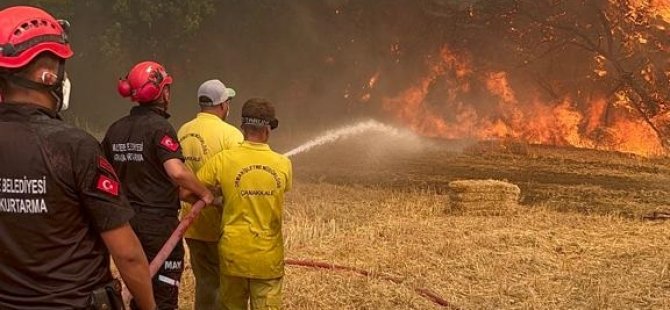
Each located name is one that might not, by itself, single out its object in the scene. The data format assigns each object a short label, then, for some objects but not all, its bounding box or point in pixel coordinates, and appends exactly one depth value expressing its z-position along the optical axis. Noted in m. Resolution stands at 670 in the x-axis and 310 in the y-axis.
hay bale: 10.64
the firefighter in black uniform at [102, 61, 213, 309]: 4.57
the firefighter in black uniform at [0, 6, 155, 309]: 2.37
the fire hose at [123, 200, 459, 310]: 3.27
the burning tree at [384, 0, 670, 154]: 20.23
